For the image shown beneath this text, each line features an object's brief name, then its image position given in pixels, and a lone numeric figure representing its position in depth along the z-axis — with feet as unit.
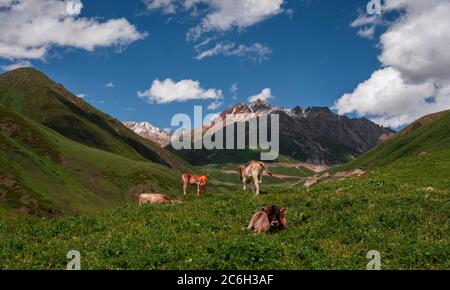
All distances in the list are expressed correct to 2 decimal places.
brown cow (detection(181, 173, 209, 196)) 155.22
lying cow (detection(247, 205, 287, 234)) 76.74
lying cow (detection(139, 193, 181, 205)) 127.65
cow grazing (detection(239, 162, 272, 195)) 120.37
